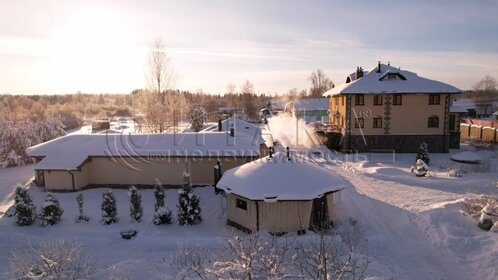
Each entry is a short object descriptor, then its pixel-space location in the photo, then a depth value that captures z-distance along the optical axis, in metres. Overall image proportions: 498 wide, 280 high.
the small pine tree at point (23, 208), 15.93
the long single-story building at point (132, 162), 21.03
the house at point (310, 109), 64.62
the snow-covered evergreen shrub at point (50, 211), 15.79
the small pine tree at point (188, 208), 15.41
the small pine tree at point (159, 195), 16.75
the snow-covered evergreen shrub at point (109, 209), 15.65
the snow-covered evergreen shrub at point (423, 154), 25.02
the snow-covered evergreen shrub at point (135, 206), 15.85
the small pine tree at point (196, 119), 48.28
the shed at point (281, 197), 13.88
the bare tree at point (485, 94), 79.93
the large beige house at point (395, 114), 31.14
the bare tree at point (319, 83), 100.94
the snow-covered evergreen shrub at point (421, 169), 21.55
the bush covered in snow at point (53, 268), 7.68
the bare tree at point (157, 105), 38.03
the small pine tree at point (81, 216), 16.17
